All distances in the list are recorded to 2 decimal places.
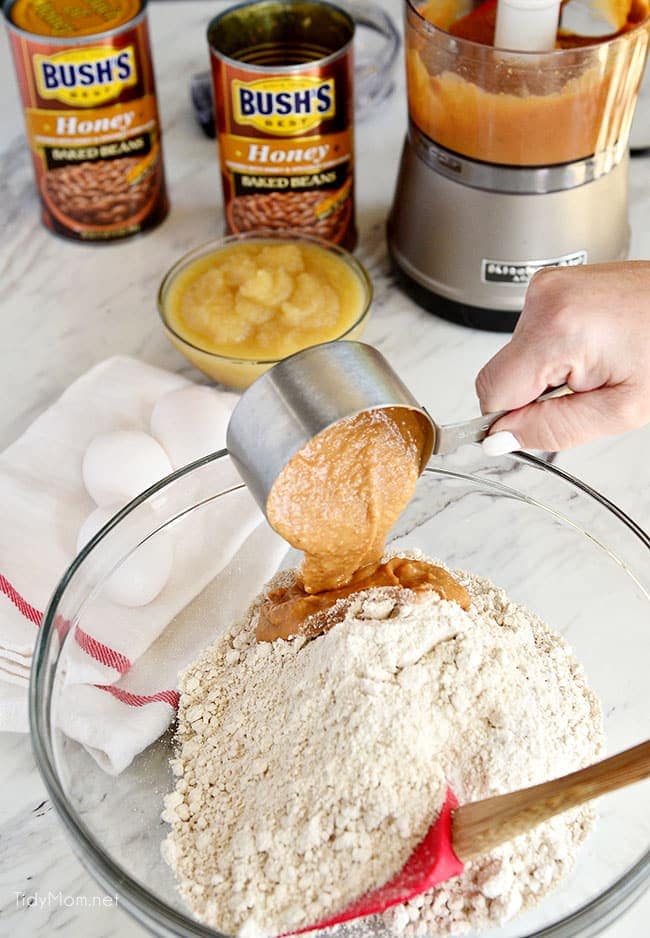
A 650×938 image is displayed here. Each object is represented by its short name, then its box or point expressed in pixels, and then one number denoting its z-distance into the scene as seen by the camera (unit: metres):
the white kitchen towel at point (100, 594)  1.02
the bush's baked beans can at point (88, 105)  1.35
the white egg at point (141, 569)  1.08
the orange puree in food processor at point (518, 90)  1.18
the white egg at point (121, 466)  1.19
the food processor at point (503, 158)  1.19
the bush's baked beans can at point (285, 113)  1.33
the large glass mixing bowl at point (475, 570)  0.84
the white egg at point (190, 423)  1.23
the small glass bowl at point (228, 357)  1.29
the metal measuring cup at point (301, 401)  0.88
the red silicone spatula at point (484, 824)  0.80
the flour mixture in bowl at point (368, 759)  0.85
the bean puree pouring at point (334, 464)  0.89
